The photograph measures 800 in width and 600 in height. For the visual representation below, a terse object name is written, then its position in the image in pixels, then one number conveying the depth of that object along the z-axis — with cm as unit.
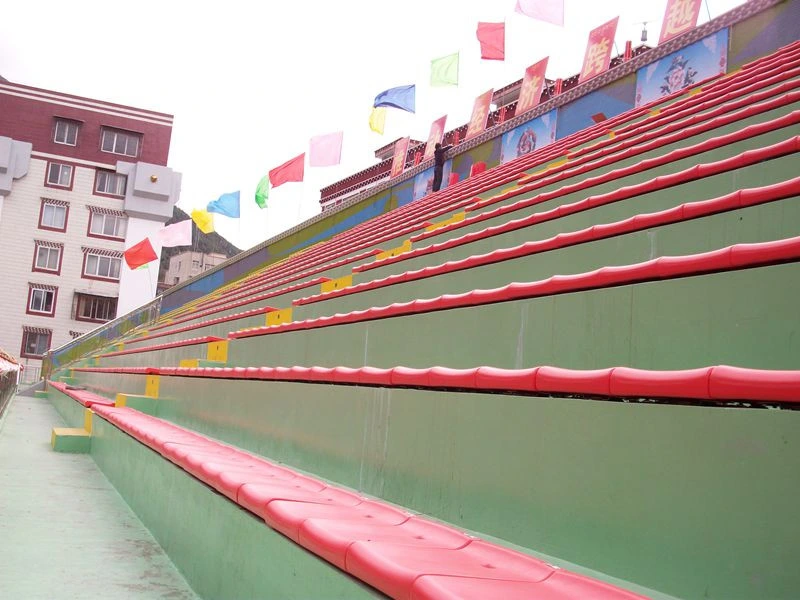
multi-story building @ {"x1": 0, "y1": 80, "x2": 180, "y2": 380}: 2552
